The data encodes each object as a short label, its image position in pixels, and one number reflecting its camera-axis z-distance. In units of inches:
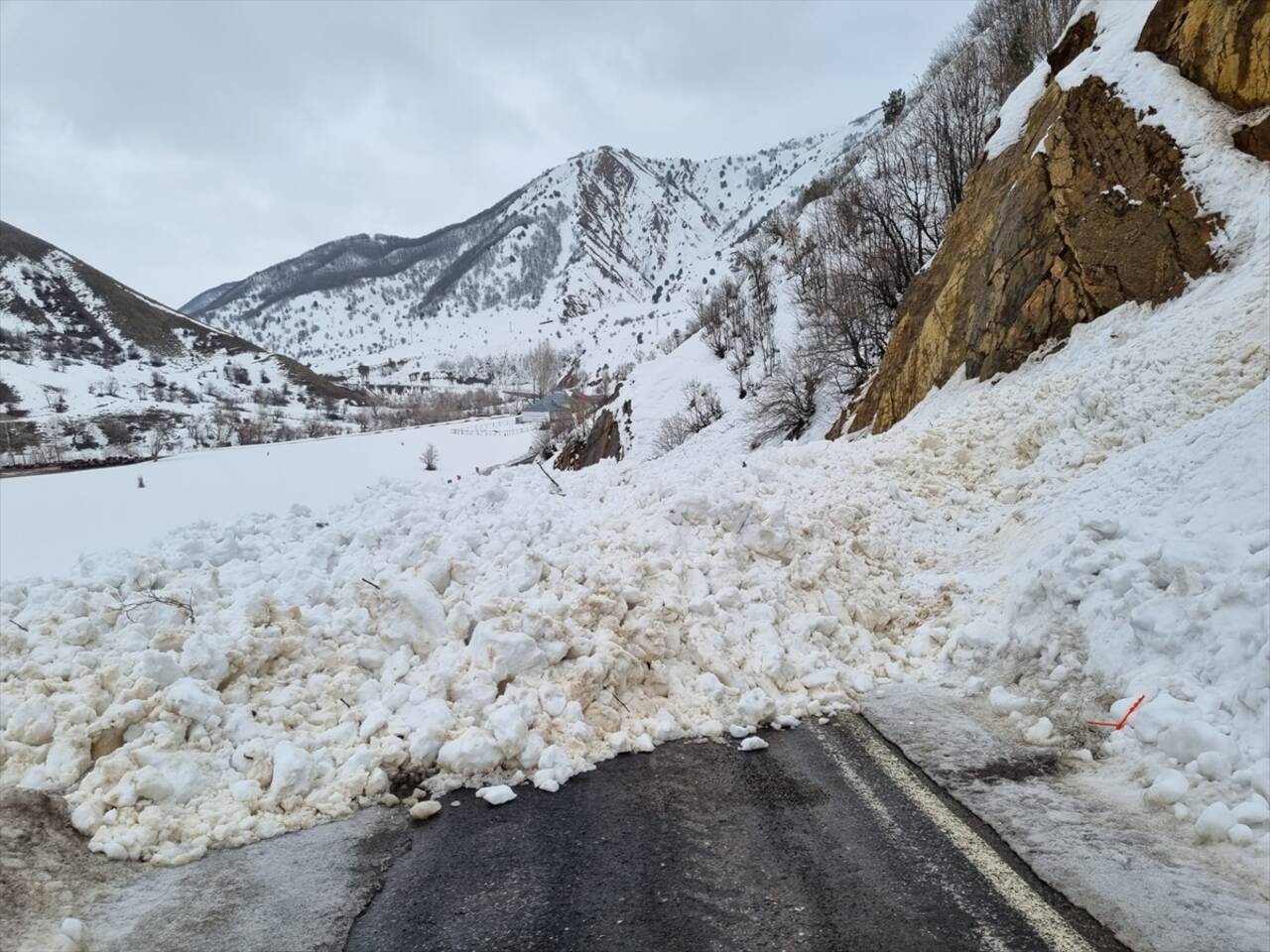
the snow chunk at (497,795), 159.5
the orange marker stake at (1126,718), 157.3
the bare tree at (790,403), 903.1
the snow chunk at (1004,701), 182.9
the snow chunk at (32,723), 158.1
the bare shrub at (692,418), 1143.0
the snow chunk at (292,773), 158.9
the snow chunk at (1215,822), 122.6
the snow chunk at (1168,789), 133.8
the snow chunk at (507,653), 193.3
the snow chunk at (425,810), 154.6
